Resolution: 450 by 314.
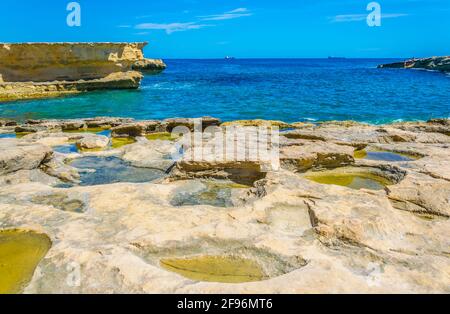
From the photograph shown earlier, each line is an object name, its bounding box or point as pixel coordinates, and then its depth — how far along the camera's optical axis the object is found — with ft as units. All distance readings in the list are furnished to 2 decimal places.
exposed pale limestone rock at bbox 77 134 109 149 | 39.21
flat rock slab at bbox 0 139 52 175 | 27.68
